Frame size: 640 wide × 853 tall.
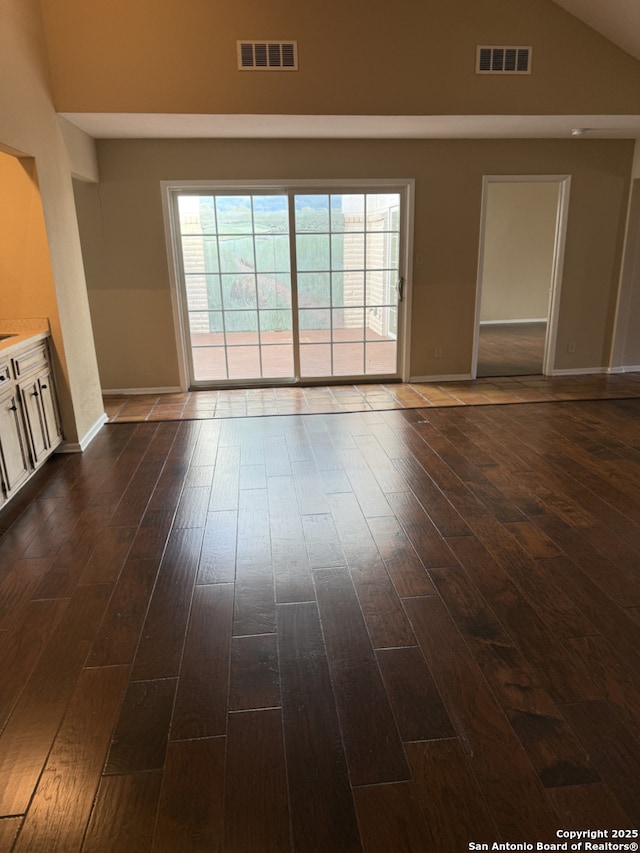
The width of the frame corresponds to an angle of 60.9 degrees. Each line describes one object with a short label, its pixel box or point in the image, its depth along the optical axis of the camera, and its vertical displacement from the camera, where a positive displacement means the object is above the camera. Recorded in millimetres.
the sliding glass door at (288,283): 5645 -179
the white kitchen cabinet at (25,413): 3221 -882
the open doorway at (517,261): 9812 -8
